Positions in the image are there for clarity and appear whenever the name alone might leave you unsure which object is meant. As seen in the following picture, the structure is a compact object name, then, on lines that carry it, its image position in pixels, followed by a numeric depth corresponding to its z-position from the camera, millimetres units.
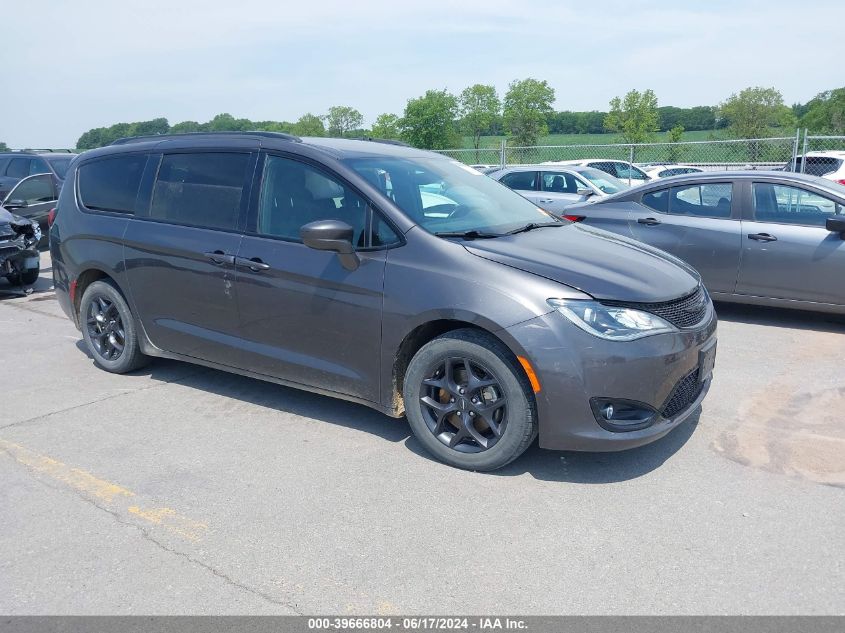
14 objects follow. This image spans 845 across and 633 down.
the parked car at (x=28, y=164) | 14695
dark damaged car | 9211
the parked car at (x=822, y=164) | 15047
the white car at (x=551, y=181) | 13547
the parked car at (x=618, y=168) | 21281
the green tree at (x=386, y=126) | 71625
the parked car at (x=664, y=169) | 21103
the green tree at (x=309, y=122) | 72562
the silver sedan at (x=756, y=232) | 6785
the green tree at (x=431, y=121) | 66312
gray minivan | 3766
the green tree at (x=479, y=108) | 68938
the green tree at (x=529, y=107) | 61812
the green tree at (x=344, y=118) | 90062
